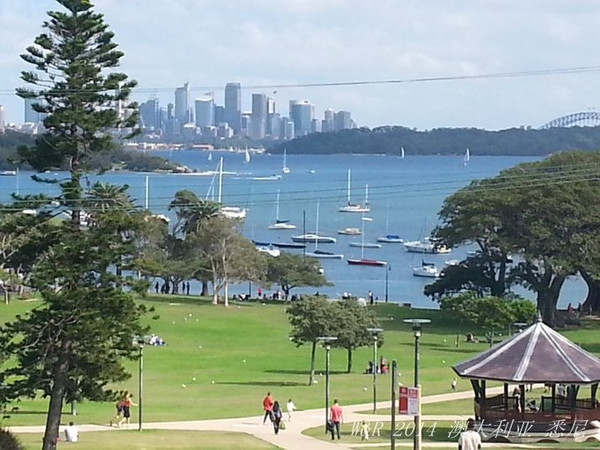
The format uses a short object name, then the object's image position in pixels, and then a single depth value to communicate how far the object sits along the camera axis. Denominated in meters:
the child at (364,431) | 34.00
